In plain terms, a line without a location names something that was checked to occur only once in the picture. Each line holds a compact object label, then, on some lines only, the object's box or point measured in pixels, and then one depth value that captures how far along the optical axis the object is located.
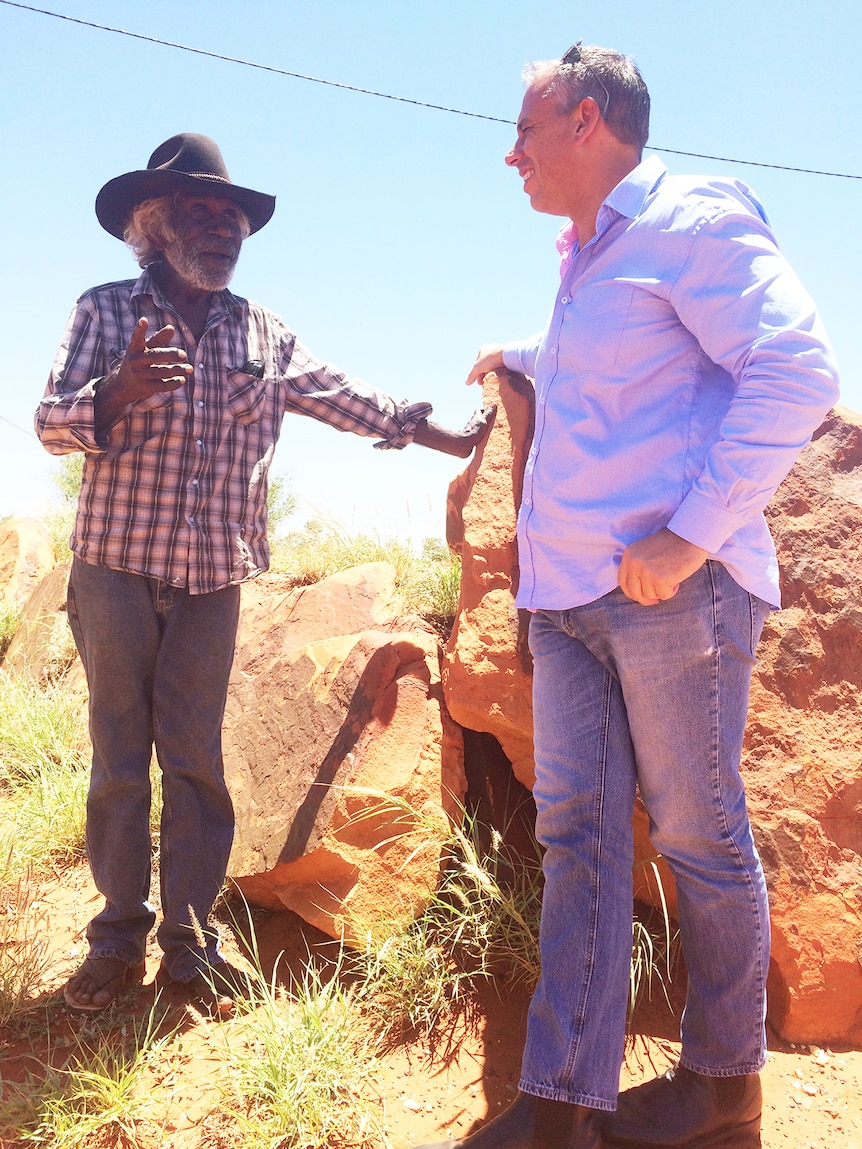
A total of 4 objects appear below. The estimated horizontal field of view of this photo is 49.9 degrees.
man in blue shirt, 1.67
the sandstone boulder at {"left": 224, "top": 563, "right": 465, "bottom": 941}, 2.82
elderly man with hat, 2.58
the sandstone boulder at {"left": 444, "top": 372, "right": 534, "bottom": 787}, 2.76
